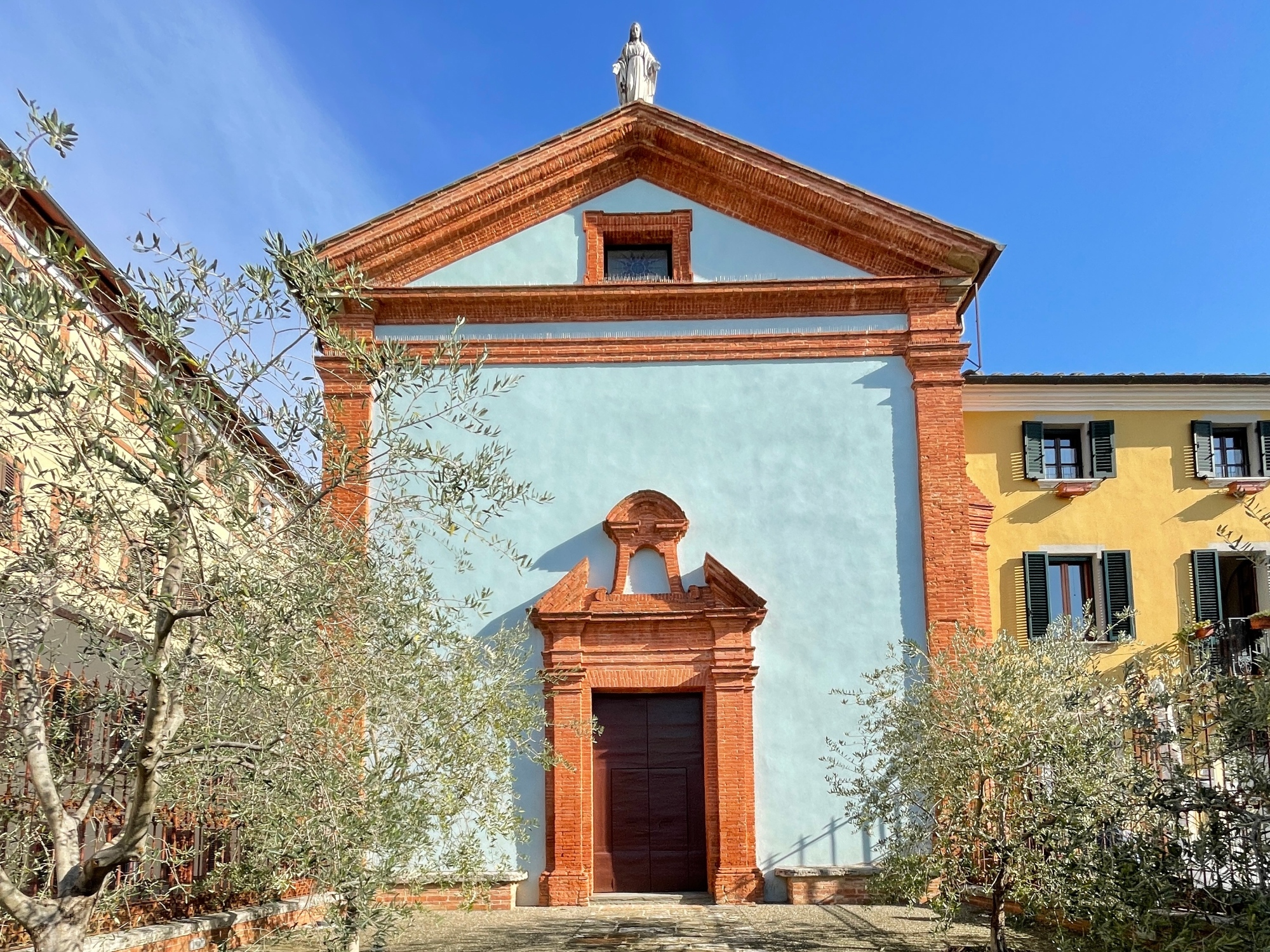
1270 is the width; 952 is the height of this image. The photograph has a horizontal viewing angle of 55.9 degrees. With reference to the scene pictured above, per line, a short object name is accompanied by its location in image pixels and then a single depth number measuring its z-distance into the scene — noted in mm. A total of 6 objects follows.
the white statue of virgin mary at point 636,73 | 16469
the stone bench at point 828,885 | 13312
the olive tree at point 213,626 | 5668
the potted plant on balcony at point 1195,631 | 17406
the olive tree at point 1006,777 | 8758
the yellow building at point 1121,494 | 19609
